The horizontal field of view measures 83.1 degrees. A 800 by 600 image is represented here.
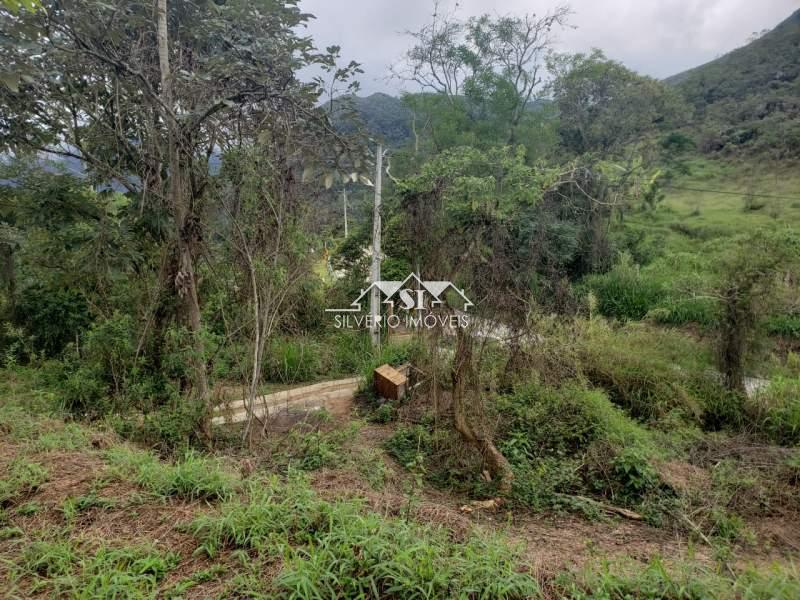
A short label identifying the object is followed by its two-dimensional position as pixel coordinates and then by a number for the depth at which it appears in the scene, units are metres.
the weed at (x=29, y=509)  1.98
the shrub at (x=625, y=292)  10.12
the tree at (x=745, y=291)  4.97
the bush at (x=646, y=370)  5.20
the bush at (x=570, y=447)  3.43
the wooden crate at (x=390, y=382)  5.31
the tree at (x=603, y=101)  14.45
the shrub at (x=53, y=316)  4.97
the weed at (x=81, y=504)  1.98
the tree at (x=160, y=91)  2.79
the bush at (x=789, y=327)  7.41
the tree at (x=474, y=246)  3.78
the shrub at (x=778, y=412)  4.73
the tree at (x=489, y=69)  13.38
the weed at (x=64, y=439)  2.58
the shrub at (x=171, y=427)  3.30
